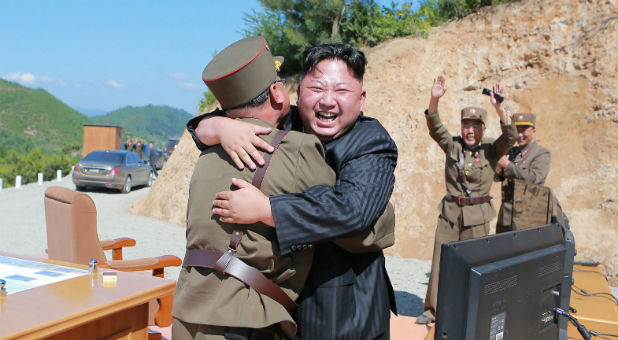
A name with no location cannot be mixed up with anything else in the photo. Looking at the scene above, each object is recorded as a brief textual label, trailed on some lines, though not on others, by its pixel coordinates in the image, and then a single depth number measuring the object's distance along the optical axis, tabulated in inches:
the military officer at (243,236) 67.9
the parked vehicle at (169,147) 1159.6
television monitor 62.7
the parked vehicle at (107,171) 698.8
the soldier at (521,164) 229.8
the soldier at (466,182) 214.4
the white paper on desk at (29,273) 97.8
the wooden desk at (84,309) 78.3
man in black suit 67.7
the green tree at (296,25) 516.7
